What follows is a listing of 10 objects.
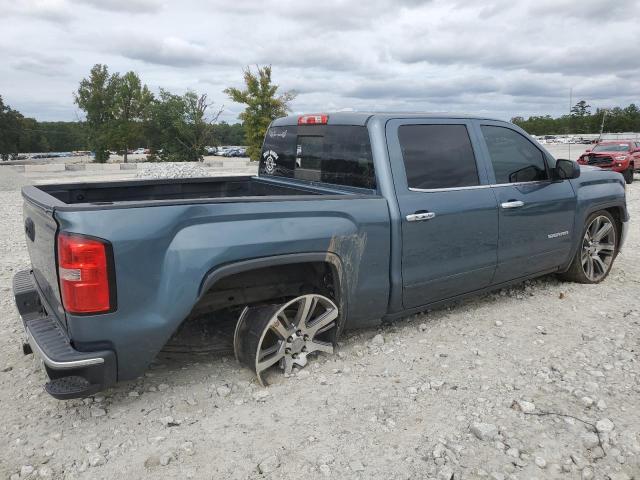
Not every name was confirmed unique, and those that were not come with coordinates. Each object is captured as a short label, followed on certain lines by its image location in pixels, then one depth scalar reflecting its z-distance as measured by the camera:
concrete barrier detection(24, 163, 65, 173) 31.48
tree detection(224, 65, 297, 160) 28.39
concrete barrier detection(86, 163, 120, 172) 33.00
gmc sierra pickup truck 2.66
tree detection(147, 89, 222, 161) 43.22
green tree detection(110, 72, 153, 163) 47.78
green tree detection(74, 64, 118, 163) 48.25
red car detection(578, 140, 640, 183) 18.36
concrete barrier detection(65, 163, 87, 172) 32.58
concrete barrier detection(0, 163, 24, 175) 31.34
